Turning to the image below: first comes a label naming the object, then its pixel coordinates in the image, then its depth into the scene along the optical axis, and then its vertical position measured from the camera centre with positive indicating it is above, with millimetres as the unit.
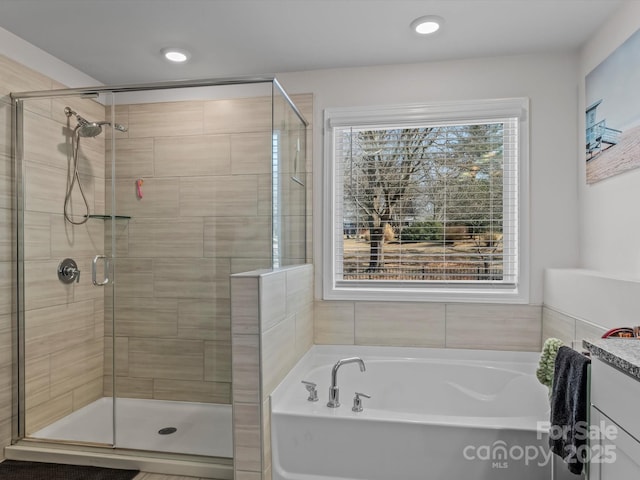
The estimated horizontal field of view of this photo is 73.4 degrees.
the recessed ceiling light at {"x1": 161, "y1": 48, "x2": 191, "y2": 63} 2725 +1185
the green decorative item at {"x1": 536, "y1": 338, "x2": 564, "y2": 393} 1842 -545
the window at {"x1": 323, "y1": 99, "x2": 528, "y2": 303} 2867 +236
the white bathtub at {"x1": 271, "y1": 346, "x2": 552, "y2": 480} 1877 -947
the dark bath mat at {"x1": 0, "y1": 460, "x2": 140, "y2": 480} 2230 -1249
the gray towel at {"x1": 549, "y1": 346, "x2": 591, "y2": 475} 1352 -574
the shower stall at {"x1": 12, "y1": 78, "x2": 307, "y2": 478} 2459 -49
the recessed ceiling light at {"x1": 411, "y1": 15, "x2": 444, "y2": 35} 2340 +1185
